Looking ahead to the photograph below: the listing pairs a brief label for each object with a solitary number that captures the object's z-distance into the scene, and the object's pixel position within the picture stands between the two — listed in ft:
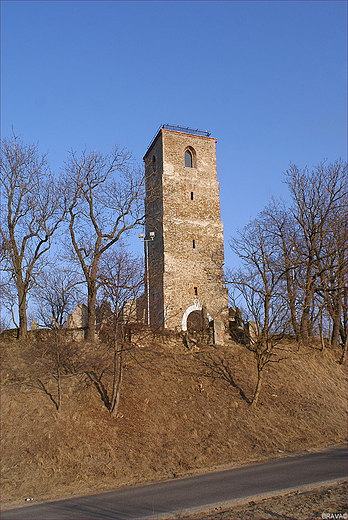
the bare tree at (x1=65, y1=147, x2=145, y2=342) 64.34
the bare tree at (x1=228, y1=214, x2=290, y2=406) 56.85
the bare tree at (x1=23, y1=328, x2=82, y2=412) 47.88
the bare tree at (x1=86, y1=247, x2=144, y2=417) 48.21
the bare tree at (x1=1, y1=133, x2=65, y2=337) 64.69
